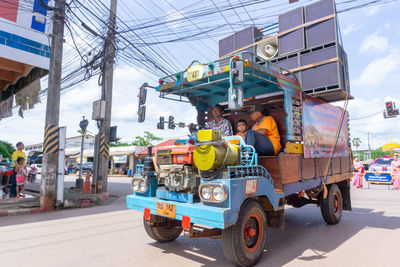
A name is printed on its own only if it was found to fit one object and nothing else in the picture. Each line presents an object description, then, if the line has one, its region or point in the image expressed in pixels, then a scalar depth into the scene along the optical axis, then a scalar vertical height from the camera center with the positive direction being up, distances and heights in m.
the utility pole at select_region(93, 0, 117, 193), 10.07 +1.62
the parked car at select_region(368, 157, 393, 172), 15.71 +0.05
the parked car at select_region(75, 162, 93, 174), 30.28 -0.25
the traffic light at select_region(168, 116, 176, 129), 6.20 +1.01
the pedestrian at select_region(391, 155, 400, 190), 12.04 -0.46
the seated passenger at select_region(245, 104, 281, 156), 3.90 +0.47
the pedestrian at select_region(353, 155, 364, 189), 13.09 -0.66
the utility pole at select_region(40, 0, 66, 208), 7.41 +1.40
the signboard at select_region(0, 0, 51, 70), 7.96 +4.22
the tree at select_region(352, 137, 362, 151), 72.62 +6.35
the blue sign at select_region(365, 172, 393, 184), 12.84 -0.63
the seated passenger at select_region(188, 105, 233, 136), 5.36 +0.85
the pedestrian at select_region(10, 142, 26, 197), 8.21 +0.26
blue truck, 2.98 -0.10
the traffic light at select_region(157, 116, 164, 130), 7.13 +1.18
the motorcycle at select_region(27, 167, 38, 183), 17.30 -0.71
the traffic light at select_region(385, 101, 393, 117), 14.30 +3.06
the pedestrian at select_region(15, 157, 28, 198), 8.13 -0.22
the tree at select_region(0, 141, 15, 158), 55.18 +3.73
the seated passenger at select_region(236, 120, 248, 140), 4.76 +0.68
